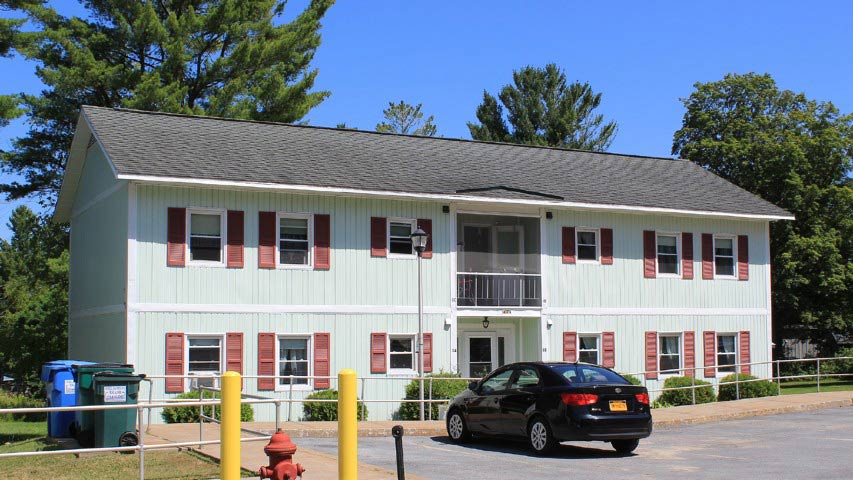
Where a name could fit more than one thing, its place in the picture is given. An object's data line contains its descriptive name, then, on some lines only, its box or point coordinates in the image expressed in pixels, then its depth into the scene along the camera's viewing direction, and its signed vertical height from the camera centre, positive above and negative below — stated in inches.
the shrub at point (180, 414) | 867.4 -78.9
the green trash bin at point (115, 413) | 593.8 -52.9
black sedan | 617.0 -52.9
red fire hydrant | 400.2 -54.5
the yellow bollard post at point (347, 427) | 411.8 -42.8
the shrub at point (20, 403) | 1167.6 -107.2
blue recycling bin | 649.0 -46.4
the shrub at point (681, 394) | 1108.5 -80.3
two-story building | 929.5 +67.4
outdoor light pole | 888.3 +62.9
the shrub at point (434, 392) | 962.1 -67.2
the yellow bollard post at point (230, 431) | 405.7 -43.5
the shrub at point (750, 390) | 1125.7 -76.1
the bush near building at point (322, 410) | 928.3 -80.5
